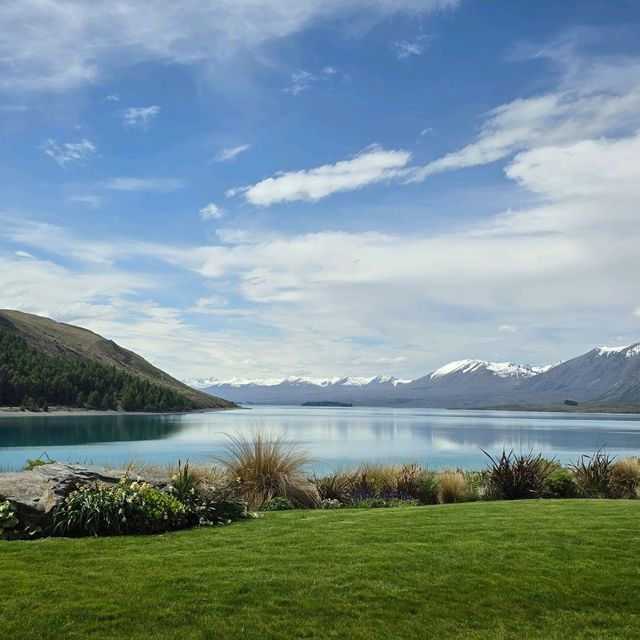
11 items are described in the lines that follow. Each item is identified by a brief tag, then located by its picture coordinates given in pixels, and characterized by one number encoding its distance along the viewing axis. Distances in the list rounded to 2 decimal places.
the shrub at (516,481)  16.05
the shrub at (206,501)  9.98
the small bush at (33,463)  13.96
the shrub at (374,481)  15.69
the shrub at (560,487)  16.45
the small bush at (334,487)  15.14
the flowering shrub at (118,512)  9.00
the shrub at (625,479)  16.81
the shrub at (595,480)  16.55
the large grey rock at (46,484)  9.12
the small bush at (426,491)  15.98
